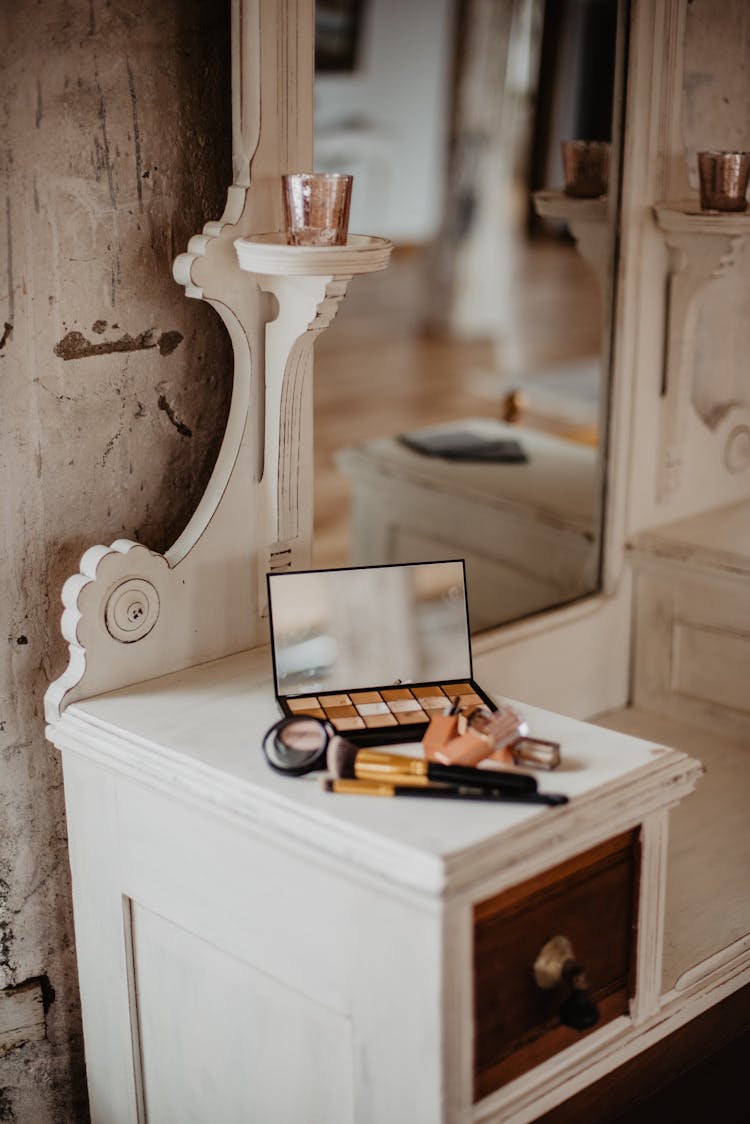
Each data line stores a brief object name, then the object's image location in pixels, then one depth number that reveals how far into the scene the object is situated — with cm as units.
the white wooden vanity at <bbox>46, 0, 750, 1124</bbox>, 121
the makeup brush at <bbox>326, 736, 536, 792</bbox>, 126
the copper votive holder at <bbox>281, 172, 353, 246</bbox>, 141
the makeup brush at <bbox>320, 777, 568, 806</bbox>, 125
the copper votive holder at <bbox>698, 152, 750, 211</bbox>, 188
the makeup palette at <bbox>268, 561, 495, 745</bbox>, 147
